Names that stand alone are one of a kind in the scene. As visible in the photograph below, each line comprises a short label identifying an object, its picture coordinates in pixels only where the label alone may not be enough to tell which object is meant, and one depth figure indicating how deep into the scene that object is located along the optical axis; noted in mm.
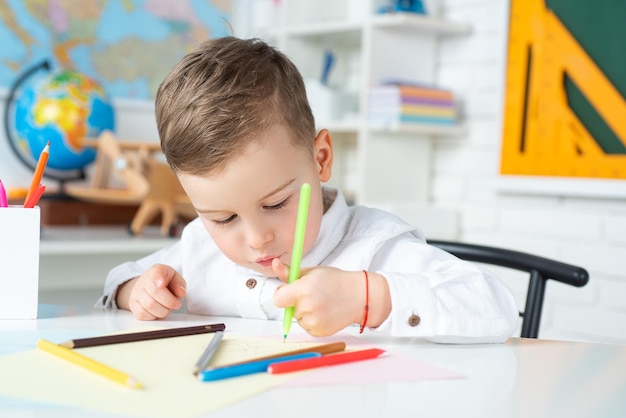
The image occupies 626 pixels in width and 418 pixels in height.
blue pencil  628
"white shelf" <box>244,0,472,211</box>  2398
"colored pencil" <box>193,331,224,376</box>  650
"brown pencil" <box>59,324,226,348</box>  737
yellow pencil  617
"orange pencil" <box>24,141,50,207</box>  908
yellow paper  570
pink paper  648
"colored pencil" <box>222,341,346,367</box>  688
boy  820
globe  2270
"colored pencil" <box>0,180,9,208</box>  918
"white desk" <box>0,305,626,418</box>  571
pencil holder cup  894
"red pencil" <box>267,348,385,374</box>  659
